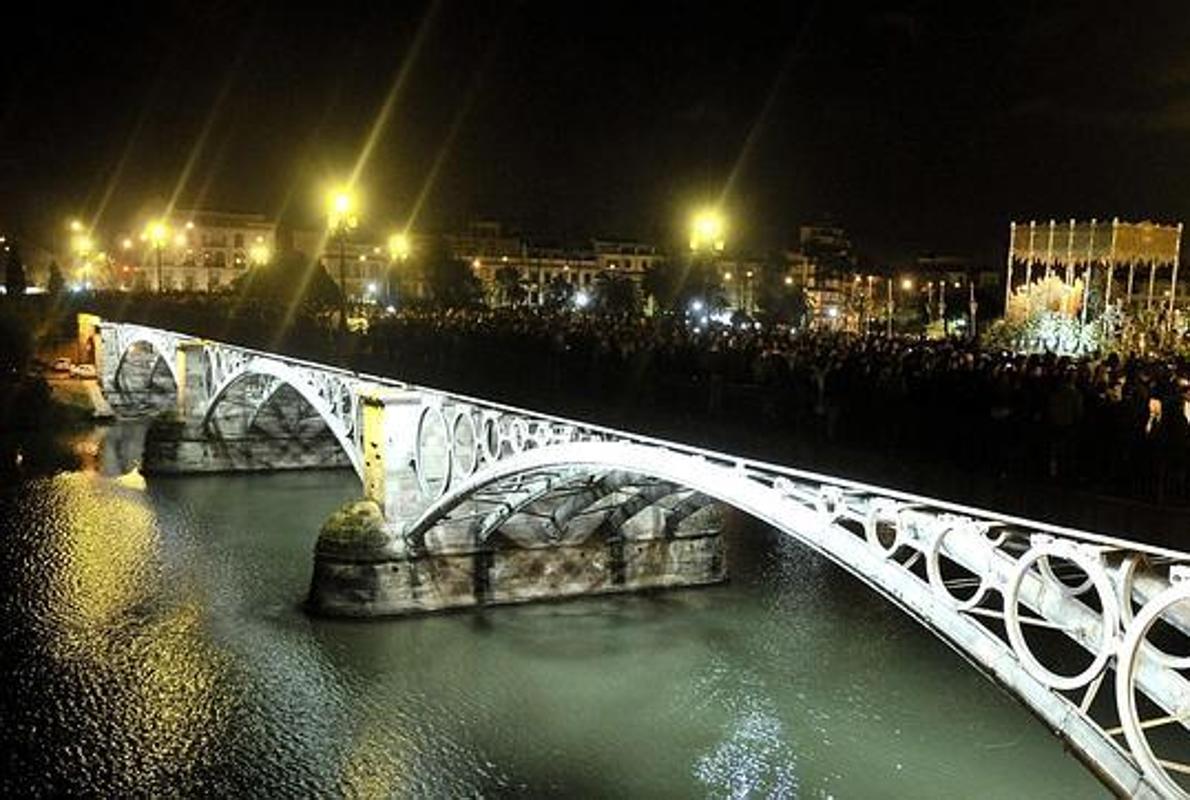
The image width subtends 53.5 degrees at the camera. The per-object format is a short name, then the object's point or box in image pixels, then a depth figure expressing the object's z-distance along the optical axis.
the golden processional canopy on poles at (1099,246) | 47.06
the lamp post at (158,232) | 57.88
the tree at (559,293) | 102.56
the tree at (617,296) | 94.31
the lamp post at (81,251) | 105.62
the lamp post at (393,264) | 79.69
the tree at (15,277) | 77.06
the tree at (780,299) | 93.19
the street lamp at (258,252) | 109.38
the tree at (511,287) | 106.19
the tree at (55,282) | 78.56
